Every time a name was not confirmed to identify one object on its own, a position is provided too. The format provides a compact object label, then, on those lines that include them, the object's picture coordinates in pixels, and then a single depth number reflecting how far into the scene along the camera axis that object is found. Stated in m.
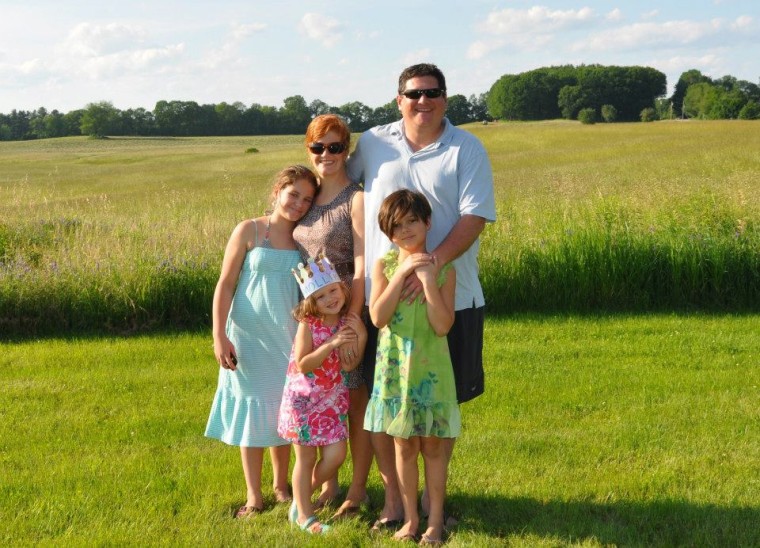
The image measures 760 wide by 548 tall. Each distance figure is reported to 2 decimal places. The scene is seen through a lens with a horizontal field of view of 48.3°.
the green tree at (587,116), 68.42
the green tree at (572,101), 85.31
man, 3.62
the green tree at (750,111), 70.31
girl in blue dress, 4.01
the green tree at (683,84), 95.69
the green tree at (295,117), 84.31
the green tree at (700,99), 81.75
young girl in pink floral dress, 3.72
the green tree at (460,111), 70.69
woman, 3.82
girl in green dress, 3.51
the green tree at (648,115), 72.19
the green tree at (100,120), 82.38
